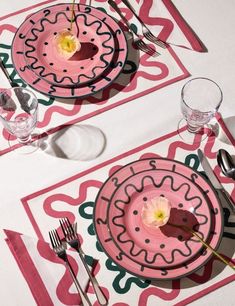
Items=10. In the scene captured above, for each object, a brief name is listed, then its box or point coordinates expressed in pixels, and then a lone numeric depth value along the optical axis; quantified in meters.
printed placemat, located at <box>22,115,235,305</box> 1.05
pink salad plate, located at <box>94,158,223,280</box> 1.04
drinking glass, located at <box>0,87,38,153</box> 1.21
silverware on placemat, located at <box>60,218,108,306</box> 1.04
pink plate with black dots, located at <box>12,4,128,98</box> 1.25
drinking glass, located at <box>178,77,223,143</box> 1.23
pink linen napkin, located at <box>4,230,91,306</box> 1.04
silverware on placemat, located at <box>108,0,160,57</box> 1.36
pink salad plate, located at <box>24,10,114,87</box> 1.26
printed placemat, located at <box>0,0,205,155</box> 1.26
